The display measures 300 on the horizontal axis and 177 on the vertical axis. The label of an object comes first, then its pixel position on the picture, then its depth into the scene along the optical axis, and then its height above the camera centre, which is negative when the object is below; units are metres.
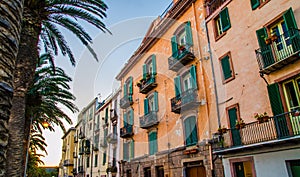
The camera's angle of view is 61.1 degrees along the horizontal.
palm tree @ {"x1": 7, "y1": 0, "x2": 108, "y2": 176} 8.59 +4.38
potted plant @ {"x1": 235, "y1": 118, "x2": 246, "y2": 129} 11.29 +1.86
